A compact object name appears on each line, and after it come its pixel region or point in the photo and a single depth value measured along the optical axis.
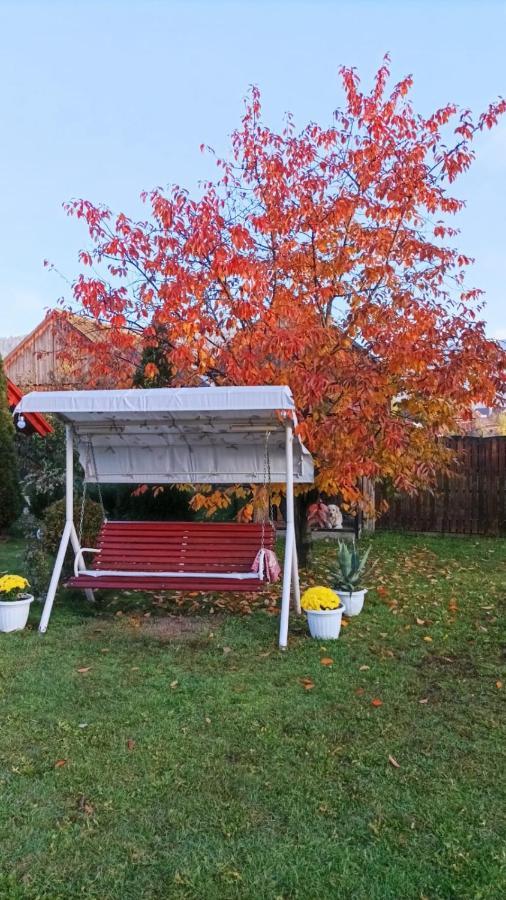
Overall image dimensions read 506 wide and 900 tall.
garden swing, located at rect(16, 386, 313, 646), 5.19
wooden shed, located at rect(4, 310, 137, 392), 7.92
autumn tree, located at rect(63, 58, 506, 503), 6.65
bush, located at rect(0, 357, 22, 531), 13.38
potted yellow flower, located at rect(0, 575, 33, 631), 5.62
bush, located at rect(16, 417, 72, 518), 12.44
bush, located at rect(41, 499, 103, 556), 7.83
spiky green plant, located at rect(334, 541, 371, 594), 6.09
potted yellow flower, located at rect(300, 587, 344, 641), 5.33
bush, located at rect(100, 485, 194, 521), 11.52
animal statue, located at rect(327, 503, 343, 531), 11.99
